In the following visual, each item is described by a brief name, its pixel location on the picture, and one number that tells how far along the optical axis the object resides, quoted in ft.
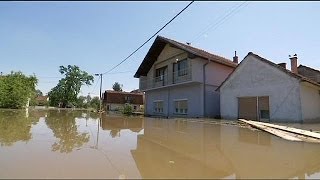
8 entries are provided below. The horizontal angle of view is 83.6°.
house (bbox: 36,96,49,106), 227.02
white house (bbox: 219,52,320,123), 34.49
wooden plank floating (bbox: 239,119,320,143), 20.04
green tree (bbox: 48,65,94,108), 160.20
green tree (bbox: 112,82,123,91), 220.92
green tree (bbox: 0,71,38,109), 102.80
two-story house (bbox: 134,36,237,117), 48.96
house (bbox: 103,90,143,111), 129.30
